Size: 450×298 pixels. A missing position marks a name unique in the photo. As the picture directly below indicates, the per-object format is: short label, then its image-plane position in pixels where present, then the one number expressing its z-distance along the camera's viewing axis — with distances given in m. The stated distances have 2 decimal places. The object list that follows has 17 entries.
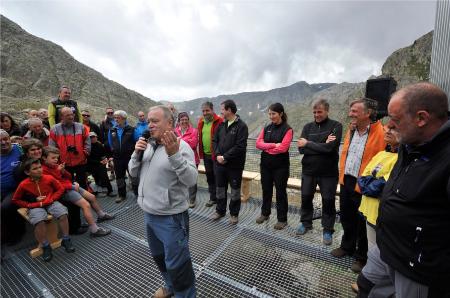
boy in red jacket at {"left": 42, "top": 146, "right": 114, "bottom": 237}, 3.51
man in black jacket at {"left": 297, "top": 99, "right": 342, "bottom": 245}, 3.14
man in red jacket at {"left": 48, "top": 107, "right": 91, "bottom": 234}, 4.14
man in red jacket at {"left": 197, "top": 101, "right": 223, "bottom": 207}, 4.27
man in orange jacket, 2.63
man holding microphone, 1.99
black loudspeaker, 3.93
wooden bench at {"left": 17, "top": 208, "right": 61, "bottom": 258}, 3.31
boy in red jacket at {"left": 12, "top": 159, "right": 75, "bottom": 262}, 3.18
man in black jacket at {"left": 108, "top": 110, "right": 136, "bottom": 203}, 4.78
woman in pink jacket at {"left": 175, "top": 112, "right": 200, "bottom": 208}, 4.47
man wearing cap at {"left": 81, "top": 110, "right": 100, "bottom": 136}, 5.80
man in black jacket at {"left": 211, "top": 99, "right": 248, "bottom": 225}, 3.75
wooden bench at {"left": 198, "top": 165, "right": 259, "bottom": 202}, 4.77
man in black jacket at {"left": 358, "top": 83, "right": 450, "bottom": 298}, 1.22
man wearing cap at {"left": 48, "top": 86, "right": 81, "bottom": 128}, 4.81
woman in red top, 3.51
